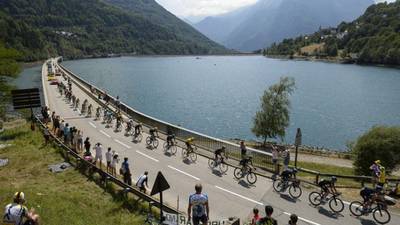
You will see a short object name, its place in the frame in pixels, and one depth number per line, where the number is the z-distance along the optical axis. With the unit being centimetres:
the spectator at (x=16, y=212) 1094
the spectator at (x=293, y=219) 1081
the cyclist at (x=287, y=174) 1852
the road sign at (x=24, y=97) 3928
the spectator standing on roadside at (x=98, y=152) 2283
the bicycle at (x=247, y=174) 2017
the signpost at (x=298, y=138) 2181
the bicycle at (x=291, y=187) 1805
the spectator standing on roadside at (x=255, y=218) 1216
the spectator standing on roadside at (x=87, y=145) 2434
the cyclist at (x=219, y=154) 2283
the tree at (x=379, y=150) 2891
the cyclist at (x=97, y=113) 4069
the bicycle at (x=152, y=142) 2848
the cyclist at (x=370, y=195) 1511
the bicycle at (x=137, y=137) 3043
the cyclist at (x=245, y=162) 2056
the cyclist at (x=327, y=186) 1655
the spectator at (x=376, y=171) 1719
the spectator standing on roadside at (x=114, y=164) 2108
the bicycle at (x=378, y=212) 1501
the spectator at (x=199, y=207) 1249
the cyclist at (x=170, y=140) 2697
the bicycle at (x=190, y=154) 2484
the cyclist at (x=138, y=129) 3081
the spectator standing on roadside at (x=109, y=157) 2166
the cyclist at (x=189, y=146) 2478
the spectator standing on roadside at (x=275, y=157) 2164
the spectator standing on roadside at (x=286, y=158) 2096
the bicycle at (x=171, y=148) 2687
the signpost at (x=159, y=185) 1302
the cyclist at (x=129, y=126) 3281
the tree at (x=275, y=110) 4622
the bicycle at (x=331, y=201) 1622
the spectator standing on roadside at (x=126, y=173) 1942
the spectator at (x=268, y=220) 1103
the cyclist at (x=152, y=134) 2848
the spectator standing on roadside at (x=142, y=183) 1802
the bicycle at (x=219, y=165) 2254
